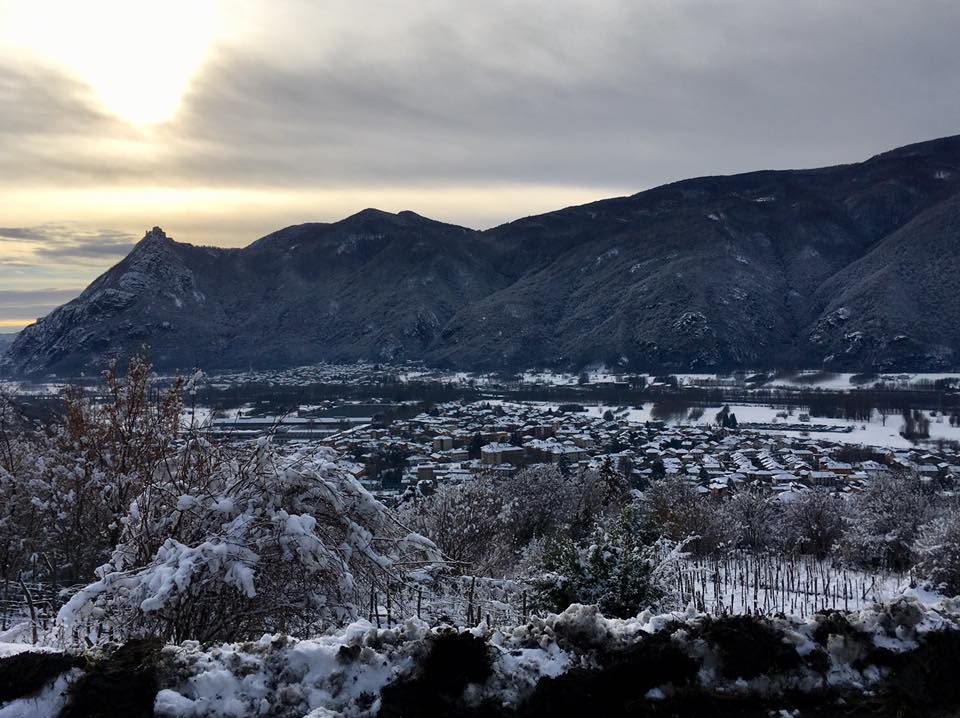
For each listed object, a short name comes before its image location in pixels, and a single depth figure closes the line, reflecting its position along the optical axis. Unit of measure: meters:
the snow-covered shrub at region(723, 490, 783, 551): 28.86
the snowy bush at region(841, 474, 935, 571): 25.69
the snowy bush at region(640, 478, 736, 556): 24.92
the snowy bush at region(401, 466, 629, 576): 18.91
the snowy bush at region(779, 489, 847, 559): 29.28
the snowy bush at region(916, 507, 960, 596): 18.64
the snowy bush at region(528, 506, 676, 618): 9.32
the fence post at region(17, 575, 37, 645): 4.45
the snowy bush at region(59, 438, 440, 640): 4.29
